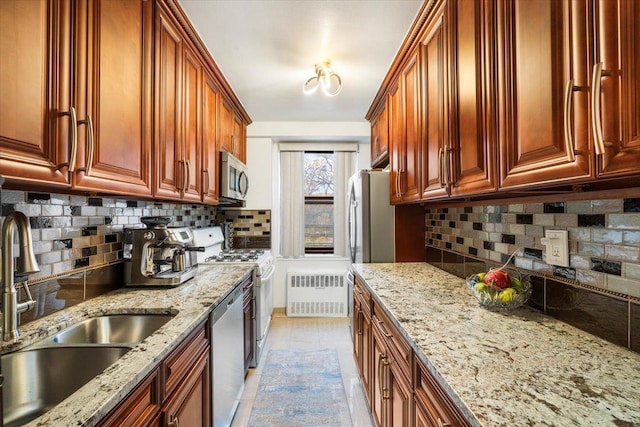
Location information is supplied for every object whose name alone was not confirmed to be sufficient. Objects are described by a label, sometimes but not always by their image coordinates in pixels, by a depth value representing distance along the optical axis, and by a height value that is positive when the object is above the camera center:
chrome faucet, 0.80 -0.10
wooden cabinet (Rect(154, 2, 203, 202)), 1.57 +0.63
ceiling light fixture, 2.26 +1.13
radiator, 3.80 -0.91
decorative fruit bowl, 1.20 -0.29
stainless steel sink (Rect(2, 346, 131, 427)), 0.93 -0.48
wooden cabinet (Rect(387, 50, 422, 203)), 1.85 +0.58
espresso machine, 1.67 -0.17
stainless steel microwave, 2.57 +0.40
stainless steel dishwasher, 1.54 -0.76
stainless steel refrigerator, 2.51 +0.02
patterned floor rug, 1.96 -1.24
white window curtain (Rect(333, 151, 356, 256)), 3.98 +0.34
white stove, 2.62 -0.33
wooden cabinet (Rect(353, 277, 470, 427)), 0.89 -0.61
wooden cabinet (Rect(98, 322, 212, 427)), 0.82 -0.55
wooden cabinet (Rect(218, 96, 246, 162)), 2.67 +0.89
